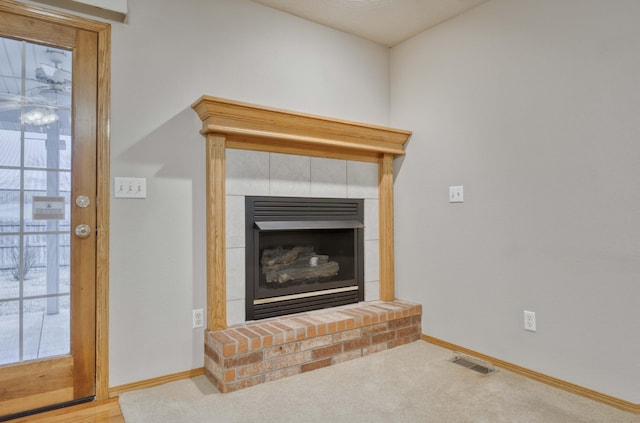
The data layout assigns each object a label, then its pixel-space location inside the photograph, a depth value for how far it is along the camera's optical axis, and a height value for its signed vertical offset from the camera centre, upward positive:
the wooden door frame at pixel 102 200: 2.17 +0.13
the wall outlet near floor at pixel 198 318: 2.45 -0.60
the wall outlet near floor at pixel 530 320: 2.41 -0.62
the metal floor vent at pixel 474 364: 2.50 -0.95
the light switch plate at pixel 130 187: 2.23 +0.21
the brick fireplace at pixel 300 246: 2.35 -0.09
